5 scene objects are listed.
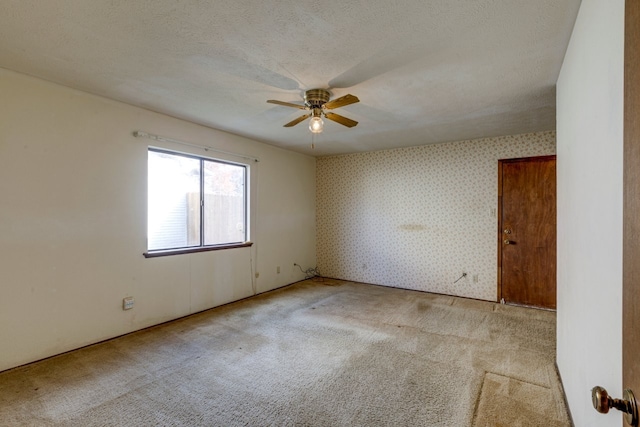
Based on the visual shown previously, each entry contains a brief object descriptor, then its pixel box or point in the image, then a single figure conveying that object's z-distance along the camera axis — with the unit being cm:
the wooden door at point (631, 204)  56
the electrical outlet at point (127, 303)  319
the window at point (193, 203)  357
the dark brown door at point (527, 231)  416
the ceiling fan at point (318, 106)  265
